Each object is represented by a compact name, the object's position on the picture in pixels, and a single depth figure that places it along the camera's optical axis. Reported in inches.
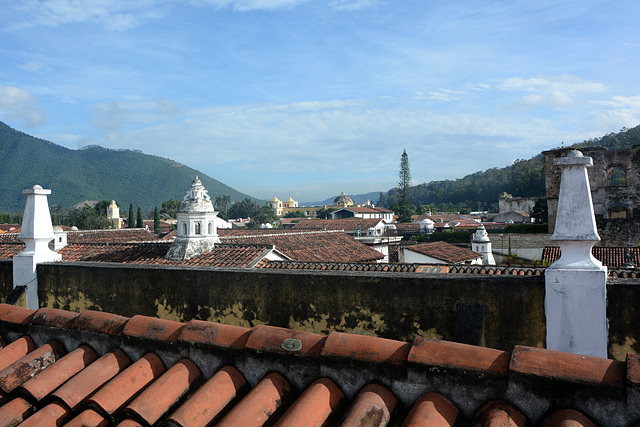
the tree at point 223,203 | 4801.2
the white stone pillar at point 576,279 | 132.9
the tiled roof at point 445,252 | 982.9
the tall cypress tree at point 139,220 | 2364.7
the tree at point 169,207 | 3964.8
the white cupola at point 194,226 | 697.6
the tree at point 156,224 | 2306.6
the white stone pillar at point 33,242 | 212.2
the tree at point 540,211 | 1572.3
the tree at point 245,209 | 4333.2
